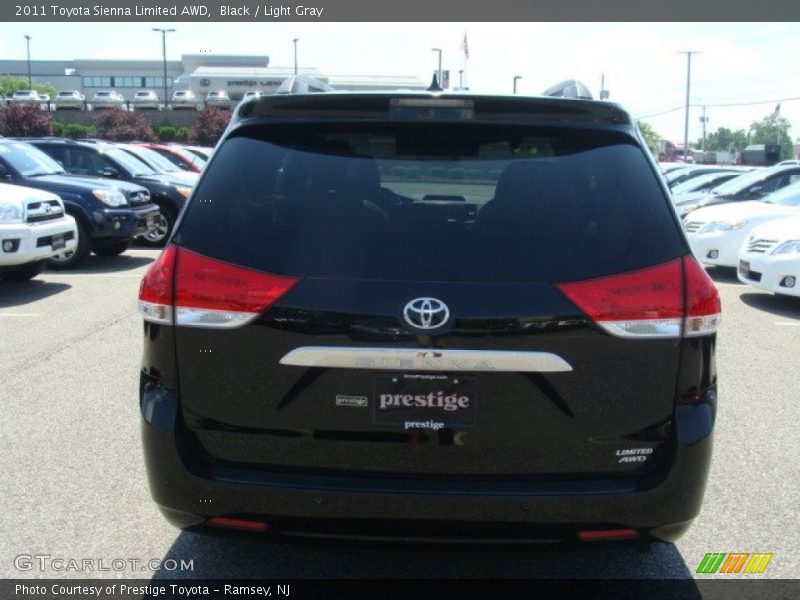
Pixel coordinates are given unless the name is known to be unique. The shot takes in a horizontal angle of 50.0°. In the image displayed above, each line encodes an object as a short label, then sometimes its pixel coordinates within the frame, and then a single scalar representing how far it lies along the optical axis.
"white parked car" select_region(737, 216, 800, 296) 9.62
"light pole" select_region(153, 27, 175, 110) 77.81
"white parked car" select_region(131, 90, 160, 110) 69.62
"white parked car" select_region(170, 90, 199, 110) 69.38
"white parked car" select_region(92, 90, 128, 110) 68.31
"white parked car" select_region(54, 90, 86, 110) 66.19
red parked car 20.16
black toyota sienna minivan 2.65
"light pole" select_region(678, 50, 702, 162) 74.92
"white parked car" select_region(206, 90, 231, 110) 67.12
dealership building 93.25
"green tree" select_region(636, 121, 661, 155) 115.64
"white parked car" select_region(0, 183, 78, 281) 9.77
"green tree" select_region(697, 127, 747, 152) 162.75
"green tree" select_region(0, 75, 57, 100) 106.31
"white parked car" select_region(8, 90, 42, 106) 62.04
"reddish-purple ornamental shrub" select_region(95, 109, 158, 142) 51.19
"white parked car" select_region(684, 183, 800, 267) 12.27
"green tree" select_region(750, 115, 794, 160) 146.75
